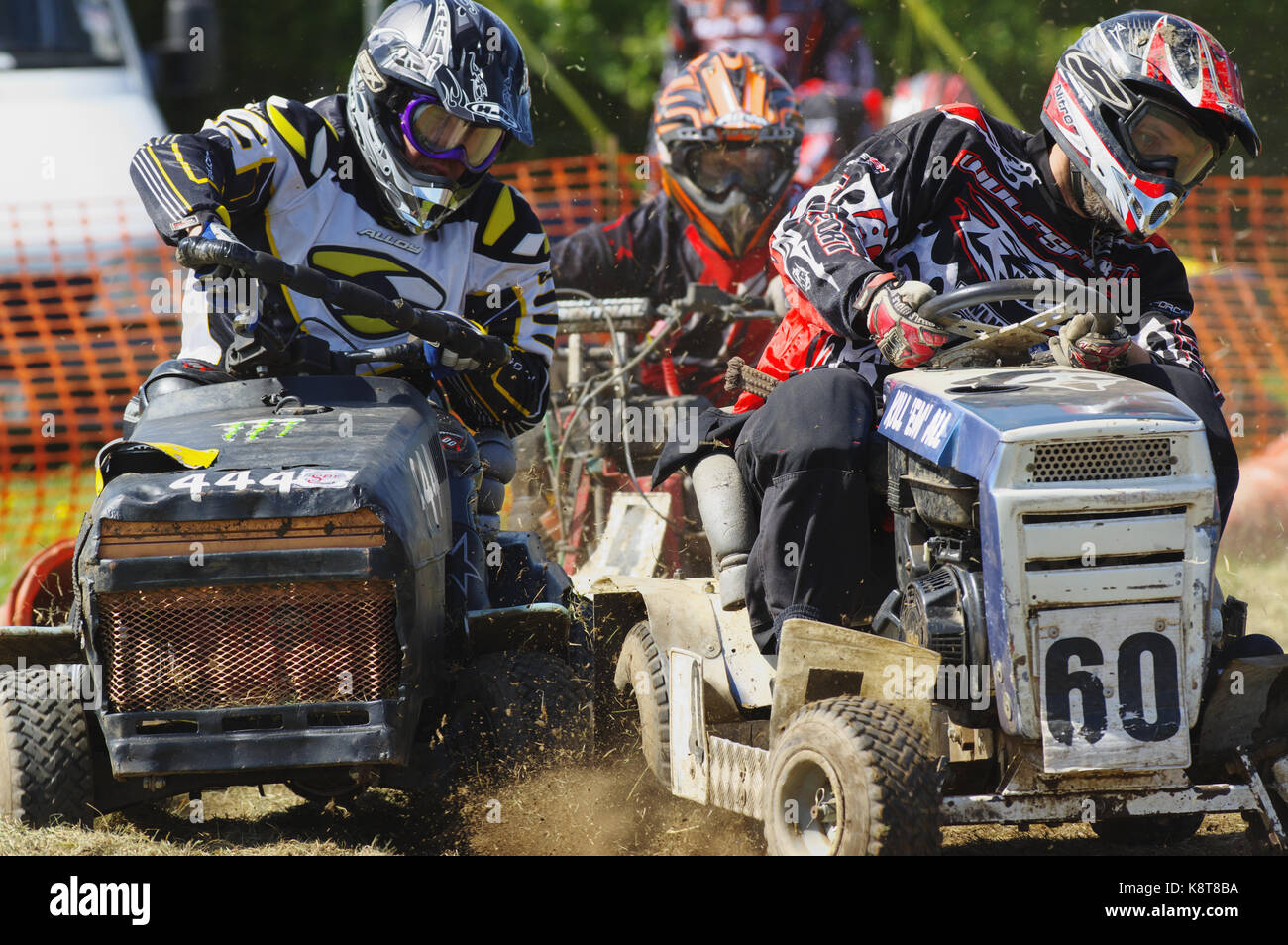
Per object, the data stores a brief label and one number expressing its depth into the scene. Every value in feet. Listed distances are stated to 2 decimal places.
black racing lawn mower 22.68
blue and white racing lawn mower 19.92
